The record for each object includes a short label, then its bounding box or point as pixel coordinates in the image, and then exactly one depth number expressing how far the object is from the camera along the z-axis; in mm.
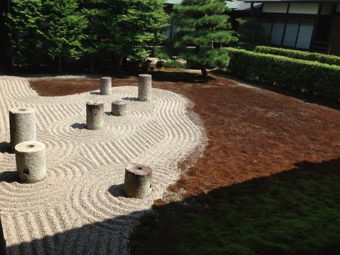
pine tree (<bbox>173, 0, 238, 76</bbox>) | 19781
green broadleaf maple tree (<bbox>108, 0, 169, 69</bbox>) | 19422
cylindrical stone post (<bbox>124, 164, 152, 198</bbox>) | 7117
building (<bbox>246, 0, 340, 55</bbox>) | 23391
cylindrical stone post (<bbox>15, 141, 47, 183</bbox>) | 7383
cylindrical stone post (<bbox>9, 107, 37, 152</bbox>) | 8555
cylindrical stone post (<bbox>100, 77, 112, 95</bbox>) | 15203
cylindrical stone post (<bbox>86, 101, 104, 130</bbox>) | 10812
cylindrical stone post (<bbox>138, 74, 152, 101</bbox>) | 14531
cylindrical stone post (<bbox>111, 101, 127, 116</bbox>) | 12555
